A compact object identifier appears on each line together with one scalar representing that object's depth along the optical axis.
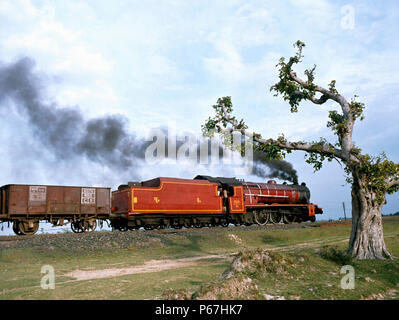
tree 13.15
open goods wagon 20.41
